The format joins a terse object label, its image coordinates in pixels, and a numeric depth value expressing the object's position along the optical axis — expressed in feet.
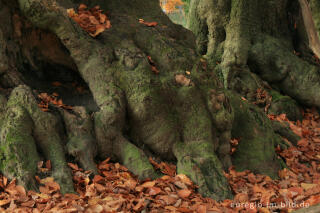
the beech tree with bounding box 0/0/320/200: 11.44
